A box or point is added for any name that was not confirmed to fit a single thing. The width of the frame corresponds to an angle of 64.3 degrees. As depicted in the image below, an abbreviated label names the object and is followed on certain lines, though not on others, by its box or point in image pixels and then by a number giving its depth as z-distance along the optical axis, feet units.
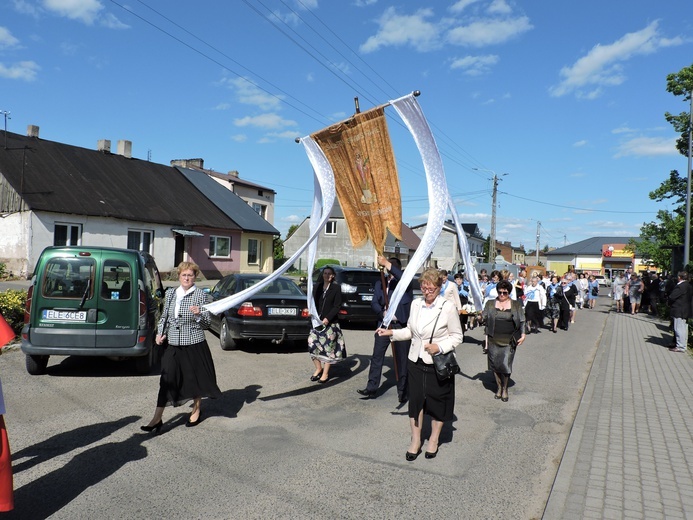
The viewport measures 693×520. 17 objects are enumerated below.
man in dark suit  22.84
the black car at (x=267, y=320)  32.24
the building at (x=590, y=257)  257.34
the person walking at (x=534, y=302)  49.69
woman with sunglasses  24.48
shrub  32.30
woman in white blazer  16.57
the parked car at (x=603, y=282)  244.75
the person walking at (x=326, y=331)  26.02
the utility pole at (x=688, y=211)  64.52
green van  23.91
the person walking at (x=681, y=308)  39.50
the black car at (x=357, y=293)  46.70
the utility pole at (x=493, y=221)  131.67
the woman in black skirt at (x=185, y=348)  18.33
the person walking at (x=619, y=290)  86.75
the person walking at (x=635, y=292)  81.20
